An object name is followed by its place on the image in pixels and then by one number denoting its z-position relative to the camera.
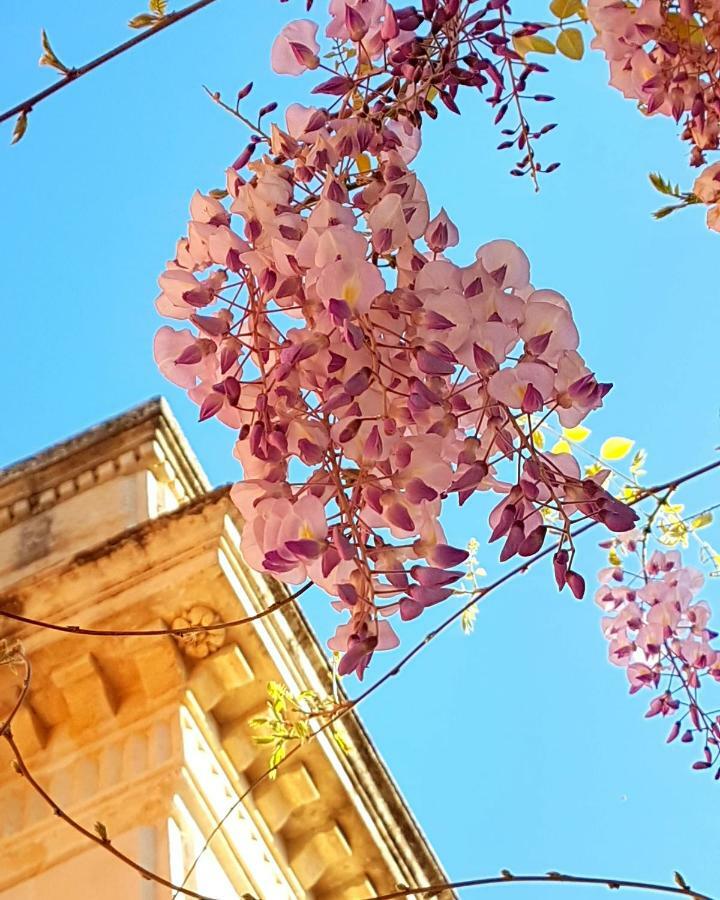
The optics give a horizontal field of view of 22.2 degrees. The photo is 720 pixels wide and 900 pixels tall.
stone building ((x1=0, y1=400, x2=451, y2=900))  3.92
